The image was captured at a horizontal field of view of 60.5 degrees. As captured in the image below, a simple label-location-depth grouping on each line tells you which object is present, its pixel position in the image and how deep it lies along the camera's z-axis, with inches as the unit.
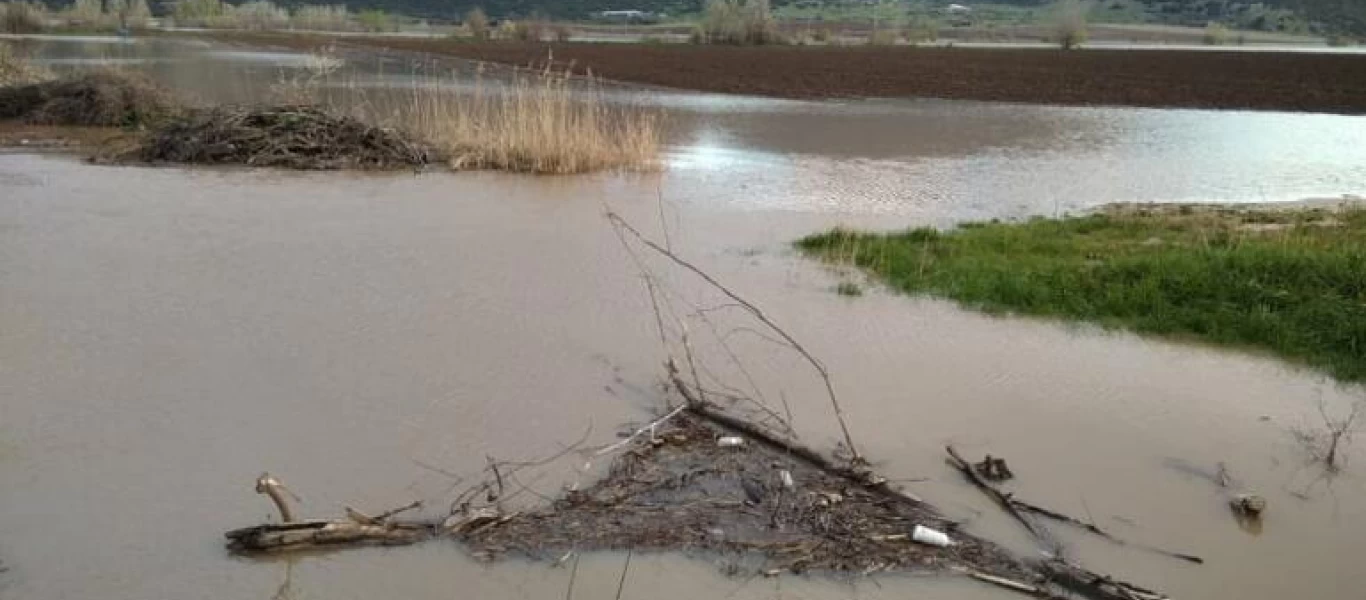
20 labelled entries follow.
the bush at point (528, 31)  2192.4
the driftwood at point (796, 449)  185.9
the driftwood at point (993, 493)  179.8
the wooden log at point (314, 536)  162.9
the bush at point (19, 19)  1881.2
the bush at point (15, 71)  782.5
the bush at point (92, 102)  678.5
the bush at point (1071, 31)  2026.7
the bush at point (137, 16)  2309.3
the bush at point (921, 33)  2322.0
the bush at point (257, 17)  2573.8
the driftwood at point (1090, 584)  155.0
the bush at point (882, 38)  2108.0
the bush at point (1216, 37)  2497.5
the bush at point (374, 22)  2613.2
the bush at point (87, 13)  2331.8
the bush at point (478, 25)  2315.5
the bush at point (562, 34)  2124.6
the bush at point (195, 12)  2662.4
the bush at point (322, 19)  2575.8
